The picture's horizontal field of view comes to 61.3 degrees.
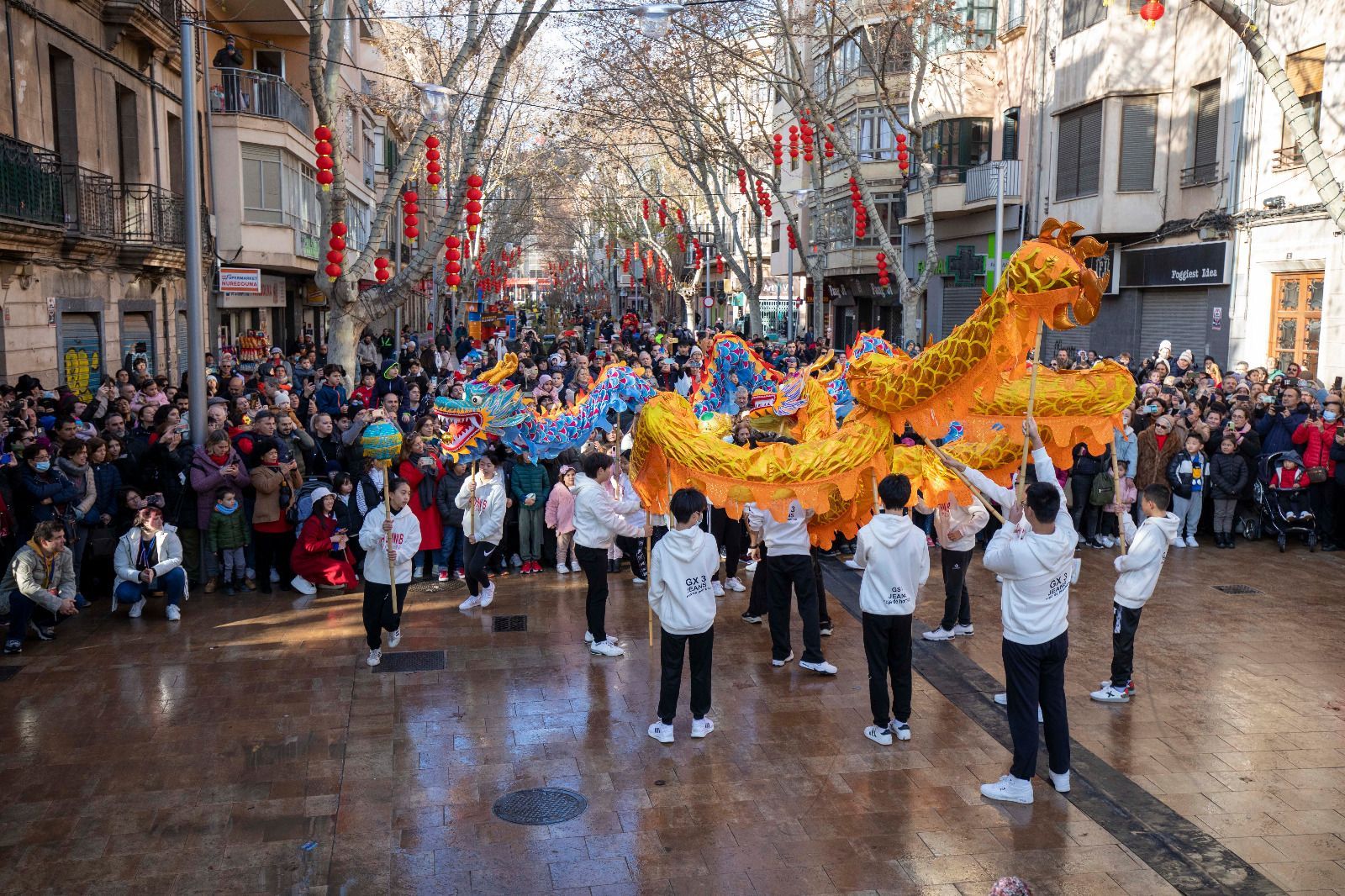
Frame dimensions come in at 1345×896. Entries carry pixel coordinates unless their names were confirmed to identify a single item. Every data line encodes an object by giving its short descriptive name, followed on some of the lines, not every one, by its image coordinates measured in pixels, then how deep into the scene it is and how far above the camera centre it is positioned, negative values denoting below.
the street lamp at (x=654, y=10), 14.77 +4.35
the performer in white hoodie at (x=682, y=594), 7.29 -1.61
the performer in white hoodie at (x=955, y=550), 9.23 -1.68
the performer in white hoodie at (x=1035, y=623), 6.46 -1.58
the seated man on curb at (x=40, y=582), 9.28 -2.00
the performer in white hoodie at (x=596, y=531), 9.12 -1.51
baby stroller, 13.22 -1.91
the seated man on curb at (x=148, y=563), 10.23 -2.01
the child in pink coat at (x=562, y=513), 11.57 -1.74
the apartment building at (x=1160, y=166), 18.42 +3.58
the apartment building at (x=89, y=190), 14.96 +2.26
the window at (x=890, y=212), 35.03 +4.16
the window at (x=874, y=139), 33.91 +6.20
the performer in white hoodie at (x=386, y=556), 8.73 -1.65
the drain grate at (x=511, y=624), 10.16 -2.52
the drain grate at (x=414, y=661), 8.99 -2.56
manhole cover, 6.37 -2.65
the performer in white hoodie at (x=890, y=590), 7.32 -1.58
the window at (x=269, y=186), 23.88 +3.33
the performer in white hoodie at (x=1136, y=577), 7.85 -1.62
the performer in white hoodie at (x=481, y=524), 10.66 -1.70
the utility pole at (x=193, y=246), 11.79 +1.02
